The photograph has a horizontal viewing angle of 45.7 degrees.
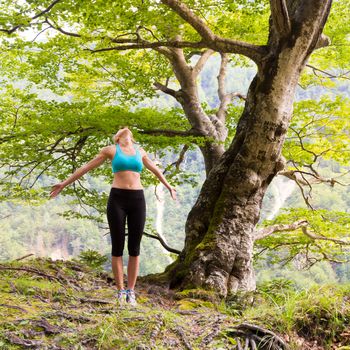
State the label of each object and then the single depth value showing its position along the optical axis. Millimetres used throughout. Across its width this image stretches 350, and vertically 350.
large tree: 6207
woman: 4223
